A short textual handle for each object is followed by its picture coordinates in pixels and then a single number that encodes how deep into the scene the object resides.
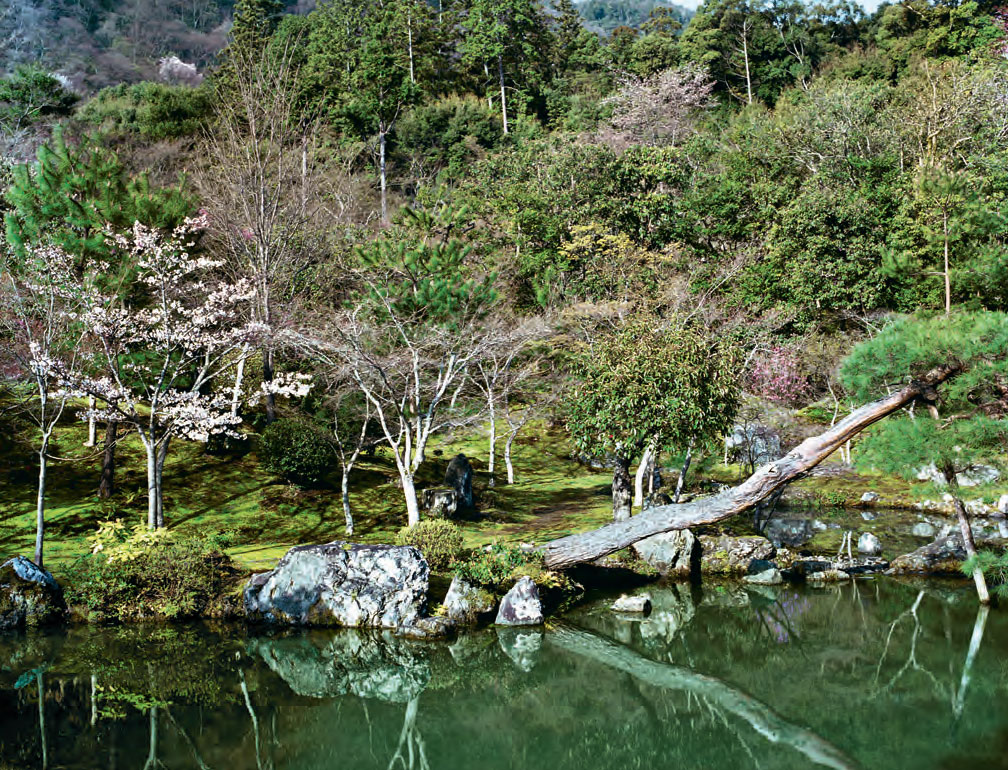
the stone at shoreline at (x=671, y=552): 16.59
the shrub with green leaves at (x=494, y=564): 14.55
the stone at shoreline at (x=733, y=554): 16.84
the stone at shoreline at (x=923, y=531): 19.28
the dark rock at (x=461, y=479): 21.58
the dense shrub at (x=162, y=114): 42.16
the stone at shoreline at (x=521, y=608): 13.71
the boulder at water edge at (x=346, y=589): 13.51
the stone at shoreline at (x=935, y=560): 15.91
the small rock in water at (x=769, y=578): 15.95
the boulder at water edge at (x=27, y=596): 13.47
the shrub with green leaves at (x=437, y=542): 15.01
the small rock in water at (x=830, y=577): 16.05
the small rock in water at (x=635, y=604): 14.41
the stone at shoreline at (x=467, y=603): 13.69
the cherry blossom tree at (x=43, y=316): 14.95
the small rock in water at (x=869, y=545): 17.62
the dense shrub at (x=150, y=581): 14.09
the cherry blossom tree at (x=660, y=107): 44.72
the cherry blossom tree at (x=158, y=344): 15.80
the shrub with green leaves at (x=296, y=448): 21.27
